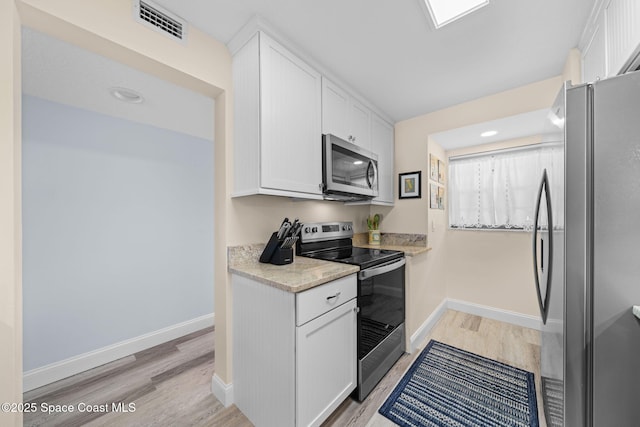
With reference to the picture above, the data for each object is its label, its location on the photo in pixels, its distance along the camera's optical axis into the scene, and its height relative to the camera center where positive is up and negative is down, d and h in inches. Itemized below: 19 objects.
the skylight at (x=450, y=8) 52.4 +45.0
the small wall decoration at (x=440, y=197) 116.9 +6.5
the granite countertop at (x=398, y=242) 98.1 -14.1
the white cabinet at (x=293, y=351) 49.4 -31.8
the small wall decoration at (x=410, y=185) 106.7 +11.8
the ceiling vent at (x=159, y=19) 51.4 +43.5
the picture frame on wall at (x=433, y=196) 105.9 +6.6
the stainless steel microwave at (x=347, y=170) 74.4 +14.0
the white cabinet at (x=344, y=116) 77.2 +33.7
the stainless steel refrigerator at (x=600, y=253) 33.3 -6.3
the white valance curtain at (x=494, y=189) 108.2 +10.2
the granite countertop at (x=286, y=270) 50.6 -14.7
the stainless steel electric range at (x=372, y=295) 66.1 -25.5
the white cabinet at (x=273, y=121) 59.2 +23.9
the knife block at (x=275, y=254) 67.1 -11.7
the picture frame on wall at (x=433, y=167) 107.5 +20.0
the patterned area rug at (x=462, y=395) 60.2 -51.8
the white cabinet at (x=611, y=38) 40.3 +33.5
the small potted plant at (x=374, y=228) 112.7 -8.1
